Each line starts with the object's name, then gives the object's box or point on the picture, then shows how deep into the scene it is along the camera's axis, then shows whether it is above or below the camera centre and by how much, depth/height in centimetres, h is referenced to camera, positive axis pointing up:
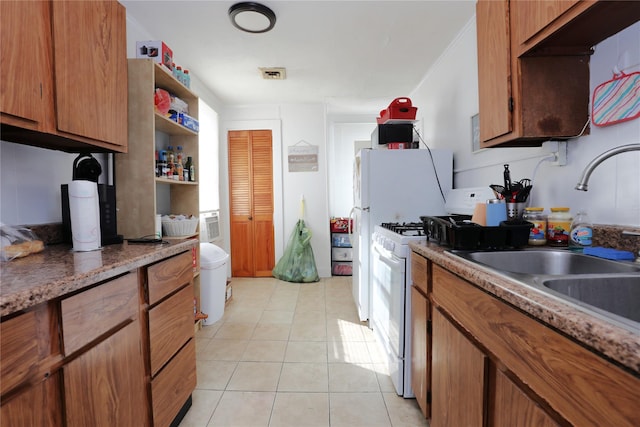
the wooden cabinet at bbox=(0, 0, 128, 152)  98 +54
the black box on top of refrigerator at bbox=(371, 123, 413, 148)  274 +67
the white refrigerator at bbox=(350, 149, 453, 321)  253 +17
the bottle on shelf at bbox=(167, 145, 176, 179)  216 +34
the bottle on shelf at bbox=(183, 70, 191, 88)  231 +103
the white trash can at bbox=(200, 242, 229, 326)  260 -66
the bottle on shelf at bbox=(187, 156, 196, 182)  242 +32
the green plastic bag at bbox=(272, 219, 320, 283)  401 -74
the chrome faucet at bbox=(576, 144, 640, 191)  88 +13
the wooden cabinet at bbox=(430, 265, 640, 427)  50 -38
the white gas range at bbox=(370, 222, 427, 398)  163 -56
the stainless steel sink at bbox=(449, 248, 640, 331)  79 -23
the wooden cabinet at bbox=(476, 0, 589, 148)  127 +49
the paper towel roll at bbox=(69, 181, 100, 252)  124 -1
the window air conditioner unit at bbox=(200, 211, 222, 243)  330 -22
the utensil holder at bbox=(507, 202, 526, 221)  138 -3
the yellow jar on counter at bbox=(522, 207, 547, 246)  134 -13
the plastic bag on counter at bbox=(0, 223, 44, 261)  107 -12
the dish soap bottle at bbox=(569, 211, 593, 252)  120 -13
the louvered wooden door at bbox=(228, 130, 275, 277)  418 +7
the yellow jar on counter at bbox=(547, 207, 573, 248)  132 -11
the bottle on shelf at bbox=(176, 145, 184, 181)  227 +33
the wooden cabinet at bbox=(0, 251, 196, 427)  69 -45
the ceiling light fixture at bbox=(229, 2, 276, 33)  201 +137
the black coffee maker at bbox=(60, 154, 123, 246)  145 +4
